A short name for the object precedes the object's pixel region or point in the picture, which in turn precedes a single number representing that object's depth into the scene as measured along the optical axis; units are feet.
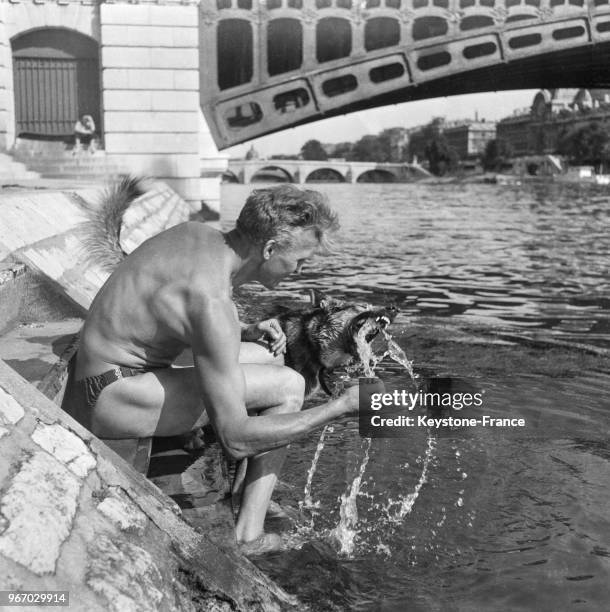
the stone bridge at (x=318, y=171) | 296.30
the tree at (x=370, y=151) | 565.12
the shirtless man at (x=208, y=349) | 9.89
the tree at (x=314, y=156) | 492.13
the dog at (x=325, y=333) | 11.66
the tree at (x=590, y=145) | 321.32
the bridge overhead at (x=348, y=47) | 91.97
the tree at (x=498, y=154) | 392.47
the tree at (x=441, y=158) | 388.78
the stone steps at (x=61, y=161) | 74.59
